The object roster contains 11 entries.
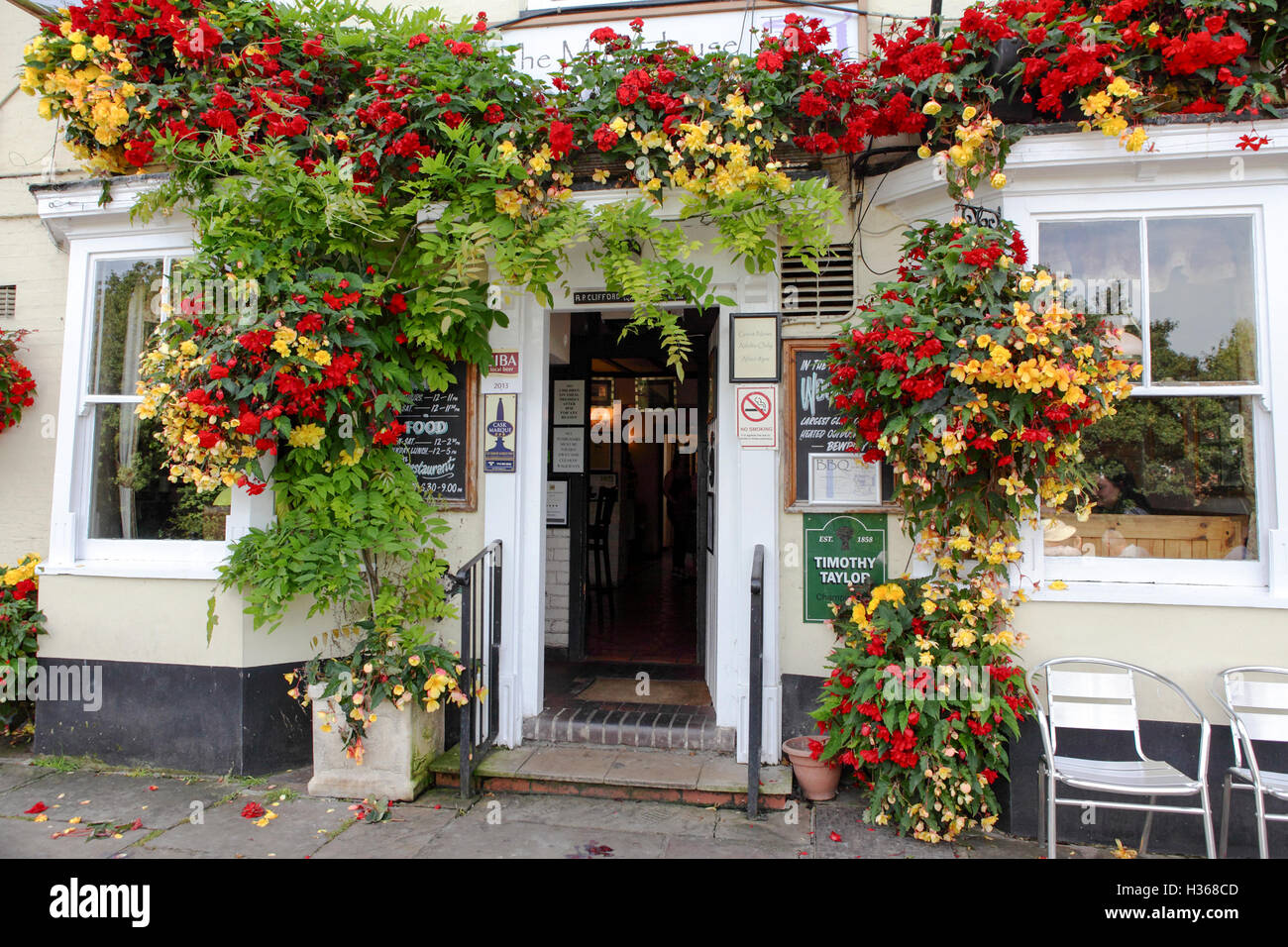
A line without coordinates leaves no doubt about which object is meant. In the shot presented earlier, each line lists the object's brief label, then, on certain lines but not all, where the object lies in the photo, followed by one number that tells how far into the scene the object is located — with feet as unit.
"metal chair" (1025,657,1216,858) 9.85
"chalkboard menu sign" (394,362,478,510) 14.55
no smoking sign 13.42
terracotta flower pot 12.35
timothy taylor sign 13.17
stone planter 12.59
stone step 12.30
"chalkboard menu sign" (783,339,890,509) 13.46
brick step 13.70
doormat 15.53
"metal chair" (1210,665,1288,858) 10.35
